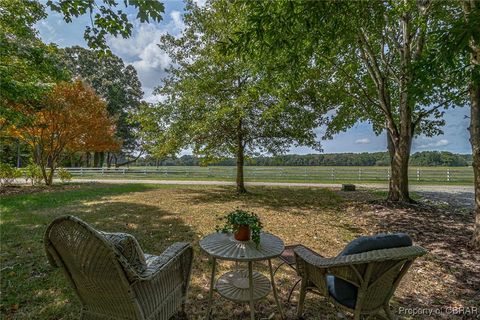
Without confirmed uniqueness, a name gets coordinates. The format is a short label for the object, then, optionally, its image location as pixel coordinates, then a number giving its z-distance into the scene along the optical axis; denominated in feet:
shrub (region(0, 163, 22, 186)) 36.91
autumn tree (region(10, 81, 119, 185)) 37.99
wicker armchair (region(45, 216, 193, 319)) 5.70
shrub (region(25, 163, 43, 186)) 40.34
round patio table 7.81
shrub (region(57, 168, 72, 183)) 44.19
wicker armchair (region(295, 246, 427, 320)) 6.27
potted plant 8.36
